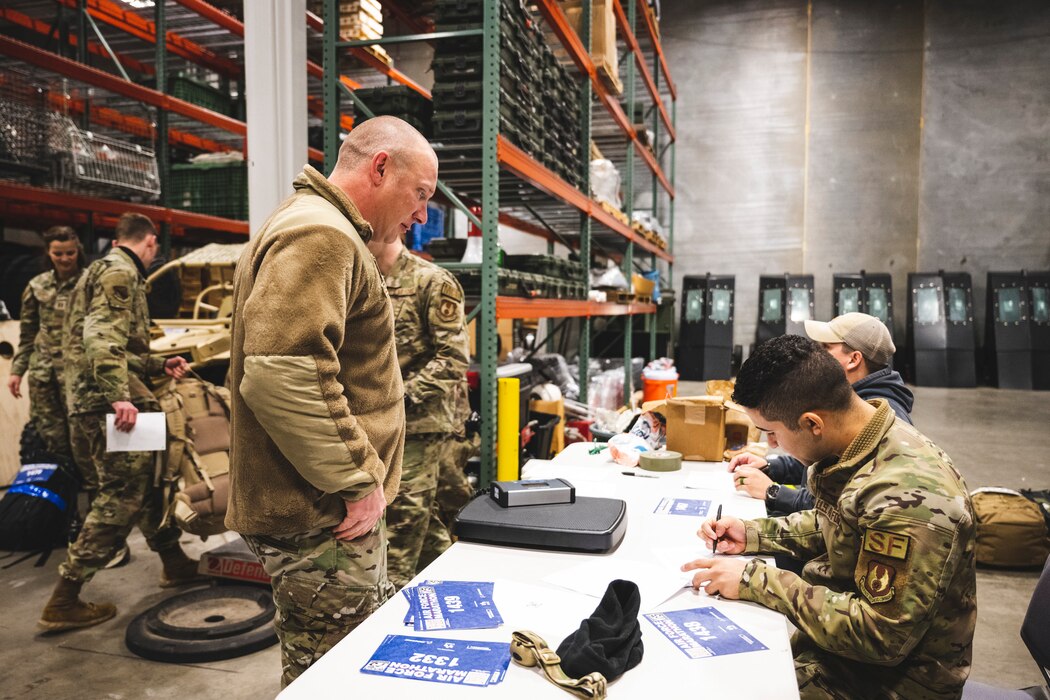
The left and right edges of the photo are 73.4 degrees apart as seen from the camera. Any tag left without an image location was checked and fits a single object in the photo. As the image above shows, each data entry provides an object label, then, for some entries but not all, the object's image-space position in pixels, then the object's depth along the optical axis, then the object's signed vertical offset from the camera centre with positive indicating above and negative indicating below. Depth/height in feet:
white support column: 10.50 +3.39
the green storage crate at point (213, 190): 20.93 +4.07
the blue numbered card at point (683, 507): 7.27 -1.94
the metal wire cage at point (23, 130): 16.24 +4.62
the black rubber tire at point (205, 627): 9.57 -4.36
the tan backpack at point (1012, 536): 13.12 -4.01
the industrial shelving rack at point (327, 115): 11.29 +5.99
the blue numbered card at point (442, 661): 3.93 -1.96
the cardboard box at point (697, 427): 9.86 -1.47
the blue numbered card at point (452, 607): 4.59 -1.93
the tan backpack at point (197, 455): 11.23 -2.17
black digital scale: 5.91 -1.70
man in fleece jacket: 4.63 -0.45
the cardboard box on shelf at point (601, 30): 17.99 +7.56
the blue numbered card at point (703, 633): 4.37 -2.01
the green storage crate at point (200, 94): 20.57 +7.09
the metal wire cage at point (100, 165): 17.24 +4.16
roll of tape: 9.21 -1.82
